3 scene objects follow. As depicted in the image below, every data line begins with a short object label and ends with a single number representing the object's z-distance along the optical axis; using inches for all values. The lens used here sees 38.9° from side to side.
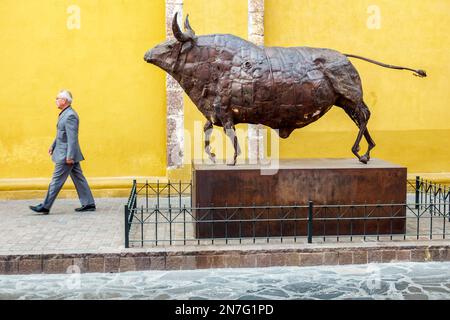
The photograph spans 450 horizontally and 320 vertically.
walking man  356.5
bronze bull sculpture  306.8
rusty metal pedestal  295.7
